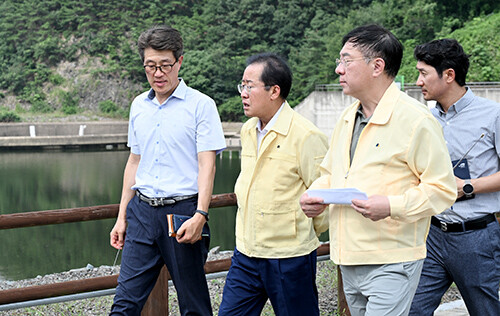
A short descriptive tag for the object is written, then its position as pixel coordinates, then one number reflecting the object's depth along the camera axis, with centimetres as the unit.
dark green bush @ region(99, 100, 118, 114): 4475
